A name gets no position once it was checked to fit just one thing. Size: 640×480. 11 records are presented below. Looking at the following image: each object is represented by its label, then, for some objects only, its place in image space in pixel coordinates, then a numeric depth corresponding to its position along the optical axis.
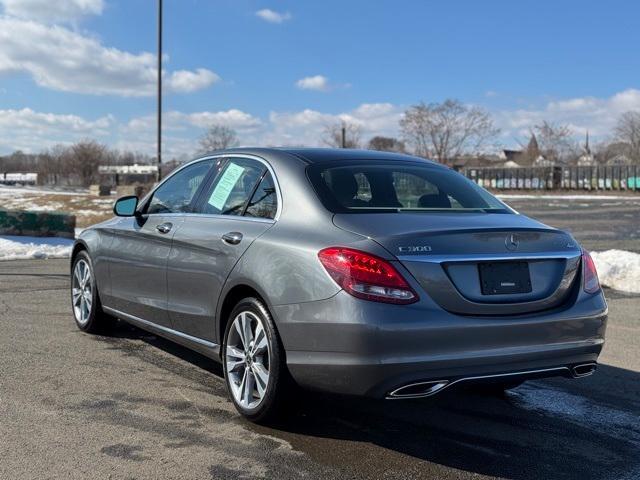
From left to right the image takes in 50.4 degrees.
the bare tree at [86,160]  70.06
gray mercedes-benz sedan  3.34
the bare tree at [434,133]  66.38
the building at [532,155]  78.03
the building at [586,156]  93.50
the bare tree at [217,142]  64.02
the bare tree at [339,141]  65.56
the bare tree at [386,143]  69.75
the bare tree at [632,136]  79.74
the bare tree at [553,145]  78.12
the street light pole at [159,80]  24.36
